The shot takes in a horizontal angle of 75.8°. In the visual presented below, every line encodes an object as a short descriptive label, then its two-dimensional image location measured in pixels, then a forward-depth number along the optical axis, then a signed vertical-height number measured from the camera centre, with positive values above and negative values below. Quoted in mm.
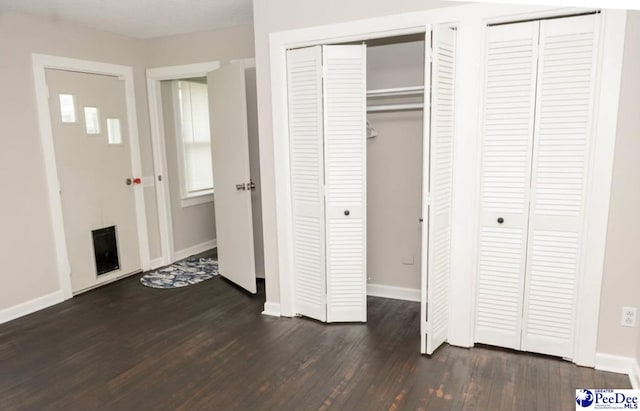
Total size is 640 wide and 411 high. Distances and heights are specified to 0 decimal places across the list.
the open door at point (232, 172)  3707 -217
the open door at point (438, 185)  2504 -251
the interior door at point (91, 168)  3780 -163
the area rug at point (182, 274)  4242 -1347
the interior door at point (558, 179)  2352 -209
